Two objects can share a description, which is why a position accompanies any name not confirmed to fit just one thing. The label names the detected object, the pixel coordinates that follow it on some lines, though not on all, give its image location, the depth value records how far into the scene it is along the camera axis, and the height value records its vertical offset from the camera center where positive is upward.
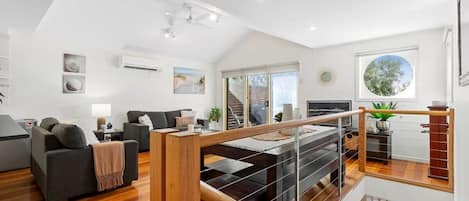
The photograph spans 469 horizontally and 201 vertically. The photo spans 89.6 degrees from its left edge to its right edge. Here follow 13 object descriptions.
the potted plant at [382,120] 3.87 -0.35
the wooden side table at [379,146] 3.79 -0.76
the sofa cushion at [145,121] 5.13 -0.47
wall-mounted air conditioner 5.30 +0.85
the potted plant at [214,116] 6.98 -0.49
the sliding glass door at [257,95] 6.00 +0.14
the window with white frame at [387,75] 4.13 +0.46
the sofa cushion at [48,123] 2.95 -0.31
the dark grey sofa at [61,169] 2.43 -0.75
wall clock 5.02 +0.50
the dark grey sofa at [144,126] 4.86 -0.56
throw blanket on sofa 2.70 -0.76
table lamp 4.57 -0.21
